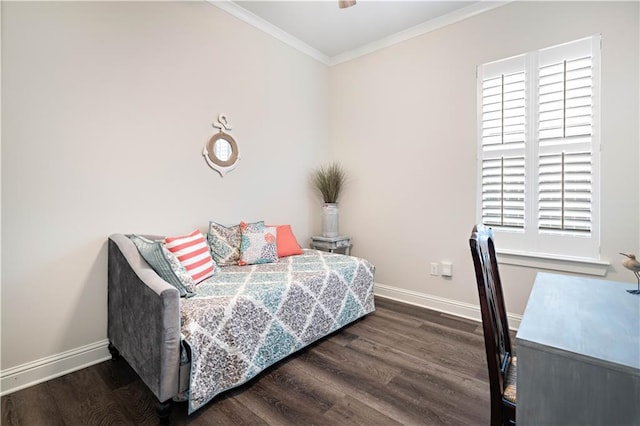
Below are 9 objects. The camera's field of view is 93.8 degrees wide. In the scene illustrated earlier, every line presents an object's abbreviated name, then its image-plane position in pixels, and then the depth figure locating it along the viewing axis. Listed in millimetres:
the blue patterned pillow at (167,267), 1838
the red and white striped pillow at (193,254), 2111
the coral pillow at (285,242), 2971
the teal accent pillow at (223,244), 2594
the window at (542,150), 2234
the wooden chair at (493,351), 1058
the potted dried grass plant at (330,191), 3506
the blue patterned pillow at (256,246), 2654
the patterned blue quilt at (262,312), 1632
